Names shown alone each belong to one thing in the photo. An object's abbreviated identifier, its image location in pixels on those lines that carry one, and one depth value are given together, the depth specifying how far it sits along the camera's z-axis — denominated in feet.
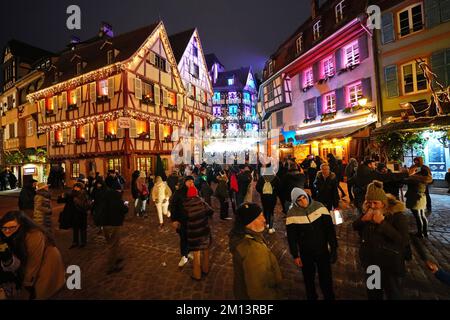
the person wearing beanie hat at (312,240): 9.99
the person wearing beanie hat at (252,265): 7.39
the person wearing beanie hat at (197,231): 13.38
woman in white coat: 25.20
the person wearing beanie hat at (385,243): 9.01
